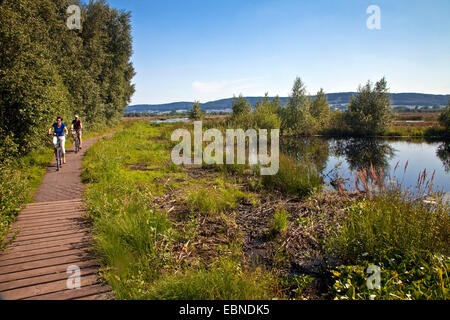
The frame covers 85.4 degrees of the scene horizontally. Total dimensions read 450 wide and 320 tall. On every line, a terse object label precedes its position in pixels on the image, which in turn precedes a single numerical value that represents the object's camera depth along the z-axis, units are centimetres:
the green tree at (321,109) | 4462
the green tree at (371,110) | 3806
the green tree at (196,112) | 4940
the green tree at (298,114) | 4159
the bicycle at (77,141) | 1353
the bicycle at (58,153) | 964
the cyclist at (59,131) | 940
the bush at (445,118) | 3363
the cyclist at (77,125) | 1328
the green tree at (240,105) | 3581
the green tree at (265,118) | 2755
